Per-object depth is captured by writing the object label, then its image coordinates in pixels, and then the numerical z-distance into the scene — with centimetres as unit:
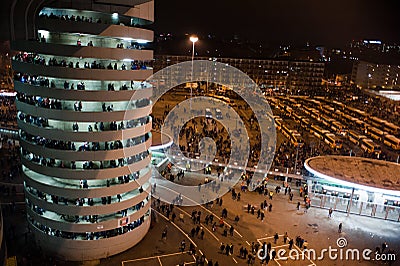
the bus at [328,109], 8950
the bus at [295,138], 5918
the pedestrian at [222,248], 2964
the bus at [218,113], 7736
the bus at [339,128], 6869
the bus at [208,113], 7586
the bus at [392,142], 6181
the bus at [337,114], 8495
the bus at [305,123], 7481
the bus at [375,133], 6781
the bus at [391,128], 6900
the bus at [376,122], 7471
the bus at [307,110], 8911
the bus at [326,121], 7552
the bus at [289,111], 8844
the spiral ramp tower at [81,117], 2555
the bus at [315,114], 8338
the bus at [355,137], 6338
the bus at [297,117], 8060
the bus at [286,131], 6538
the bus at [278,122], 7328
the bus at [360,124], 7457
